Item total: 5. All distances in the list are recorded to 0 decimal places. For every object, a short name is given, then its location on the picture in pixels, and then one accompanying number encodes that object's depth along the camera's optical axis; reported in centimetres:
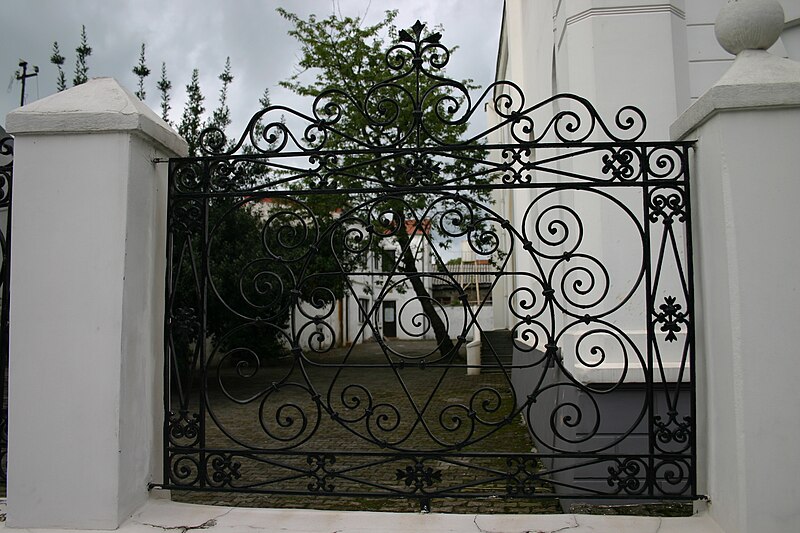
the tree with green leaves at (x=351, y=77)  1427
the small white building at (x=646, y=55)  470
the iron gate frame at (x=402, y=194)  284
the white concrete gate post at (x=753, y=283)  246
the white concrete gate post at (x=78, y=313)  277
